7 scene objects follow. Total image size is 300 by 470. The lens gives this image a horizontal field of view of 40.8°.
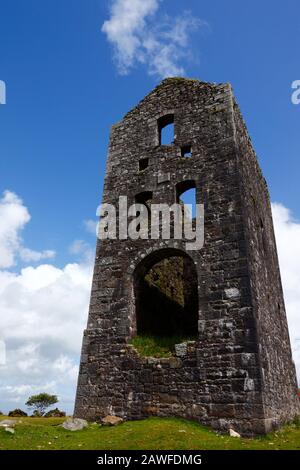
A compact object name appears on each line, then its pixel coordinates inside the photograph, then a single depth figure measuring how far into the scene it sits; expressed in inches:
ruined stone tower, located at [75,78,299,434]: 436.5
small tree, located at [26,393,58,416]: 1501.0
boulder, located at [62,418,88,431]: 451.2
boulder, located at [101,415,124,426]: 455.8
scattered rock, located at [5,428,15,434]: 414.0
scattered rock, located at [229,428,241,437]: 394.6
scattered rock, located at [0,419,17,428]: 439.1
